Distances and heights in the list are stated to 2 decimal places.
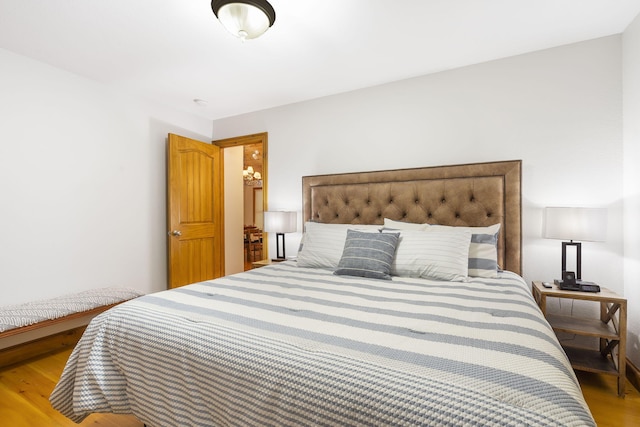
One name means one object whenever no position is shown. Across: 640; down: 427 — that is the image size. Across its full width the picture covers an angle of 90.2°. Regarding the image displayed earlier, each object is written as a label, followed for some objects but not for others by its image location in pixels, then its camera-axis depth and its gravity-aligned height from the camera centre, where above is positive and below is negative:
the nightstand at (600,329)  1.86 -0.76
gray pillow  2.12 -0.33
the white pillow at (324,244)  2.46 -0.29
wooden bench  2.22 -0.82
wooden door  3.48 -0.04
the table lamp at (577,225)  1.99 -0.11
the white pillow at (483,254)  2.13 -0.32
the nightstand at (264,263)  3.24 -0.56
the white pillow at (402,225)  2.52 -0.14
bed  0.79 -0.45
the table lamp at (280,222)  3.26 -0.15
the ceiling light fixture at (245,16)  1.71 +1.06
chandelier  7.64 +0.81
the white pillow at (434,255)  2.04 -0.31
